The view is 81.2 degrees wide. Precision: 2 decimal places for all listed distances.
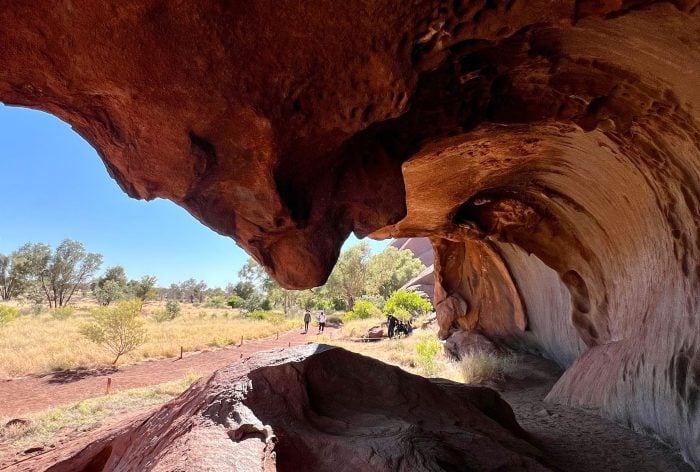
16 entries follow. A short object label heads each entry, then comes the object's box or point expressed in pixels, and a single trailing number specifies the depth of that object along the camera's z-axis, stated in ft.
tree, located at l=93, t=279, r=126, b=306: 123.54
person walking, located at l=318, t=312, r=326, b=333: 81.82
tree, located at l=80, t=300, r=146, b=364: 50.88
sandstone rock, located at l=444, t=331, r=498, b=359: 36.60
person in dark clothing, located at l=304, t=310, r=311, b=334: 86.17
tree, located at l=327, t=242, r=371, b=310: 119.44
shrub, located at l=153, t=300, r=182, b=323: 104.26
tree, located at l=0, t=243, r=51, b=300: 128.78
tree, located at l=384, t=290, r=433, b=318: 74.20
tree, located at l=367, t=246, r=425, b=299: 121.70
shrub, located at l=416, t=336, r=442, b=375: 34.78
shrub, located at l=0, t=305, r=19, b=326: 72.35
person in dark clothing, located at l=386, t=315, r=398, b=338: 63.10
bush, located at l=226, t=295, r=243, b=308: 155.73
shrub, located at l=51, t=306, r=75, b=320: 89.30
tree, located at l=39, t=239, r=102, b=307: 129.29
